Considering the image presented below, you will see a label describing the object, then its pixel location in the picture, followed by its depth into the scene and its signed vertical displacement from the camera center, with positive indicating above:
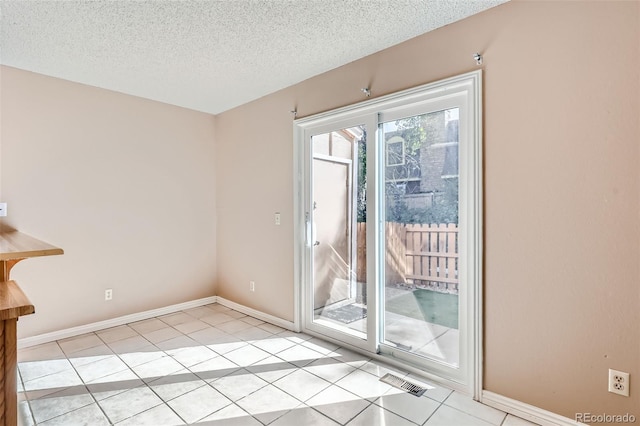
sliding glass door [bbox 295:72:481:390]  2.25 -0.13
